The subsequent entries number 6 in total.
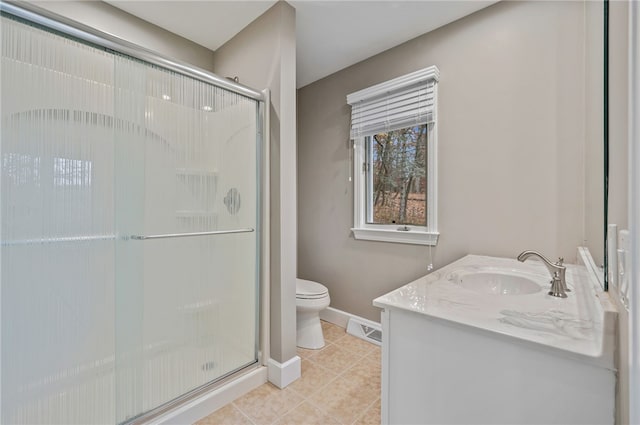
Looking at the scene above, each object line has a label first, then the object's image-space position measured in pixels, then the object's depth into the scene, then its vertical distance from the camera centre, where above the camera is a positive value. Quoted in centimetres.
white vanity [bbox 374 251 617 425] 68 -39
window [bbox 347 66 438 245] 208 +42
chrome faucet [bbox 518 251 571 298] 111 -27
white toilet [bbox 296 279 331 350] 218 -82
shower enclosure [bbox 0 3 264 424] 104 -7
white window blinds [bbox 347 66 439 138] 205 +83
